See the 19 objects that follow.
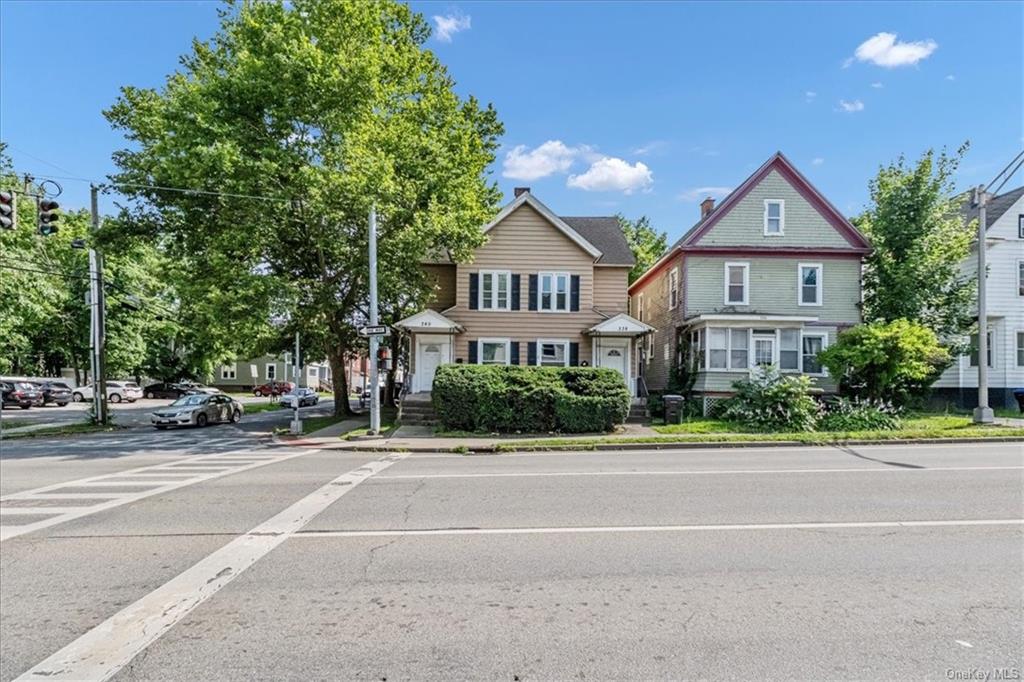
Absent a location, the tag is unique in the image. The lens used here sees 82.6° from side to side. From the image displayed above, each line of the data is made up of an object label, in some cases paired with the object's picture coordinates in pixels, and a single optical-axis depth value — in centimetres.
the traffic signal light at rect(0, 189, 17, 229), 1488
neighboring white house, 2550
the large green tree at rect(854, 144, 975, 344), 2236
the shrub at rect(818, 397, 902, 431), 1783
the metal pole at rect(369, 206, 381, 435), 1892
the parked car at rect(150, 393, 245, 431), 2392
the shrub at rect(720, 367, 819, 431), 1822
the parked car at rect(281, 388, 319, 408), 3997
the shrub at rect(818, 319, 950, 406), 1936
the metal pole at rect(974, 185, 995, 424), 1753
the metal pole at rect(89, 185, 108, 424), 2347
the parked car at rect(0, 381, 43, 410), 3434
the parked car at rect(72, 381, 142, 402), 4369
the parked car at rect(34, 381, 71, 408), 3766
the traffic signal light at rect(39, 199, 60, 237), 1580
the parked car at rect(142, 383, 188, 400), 4893
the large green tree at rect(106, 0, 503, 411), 1920
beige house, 2519
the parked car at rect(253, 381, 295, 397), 5206
